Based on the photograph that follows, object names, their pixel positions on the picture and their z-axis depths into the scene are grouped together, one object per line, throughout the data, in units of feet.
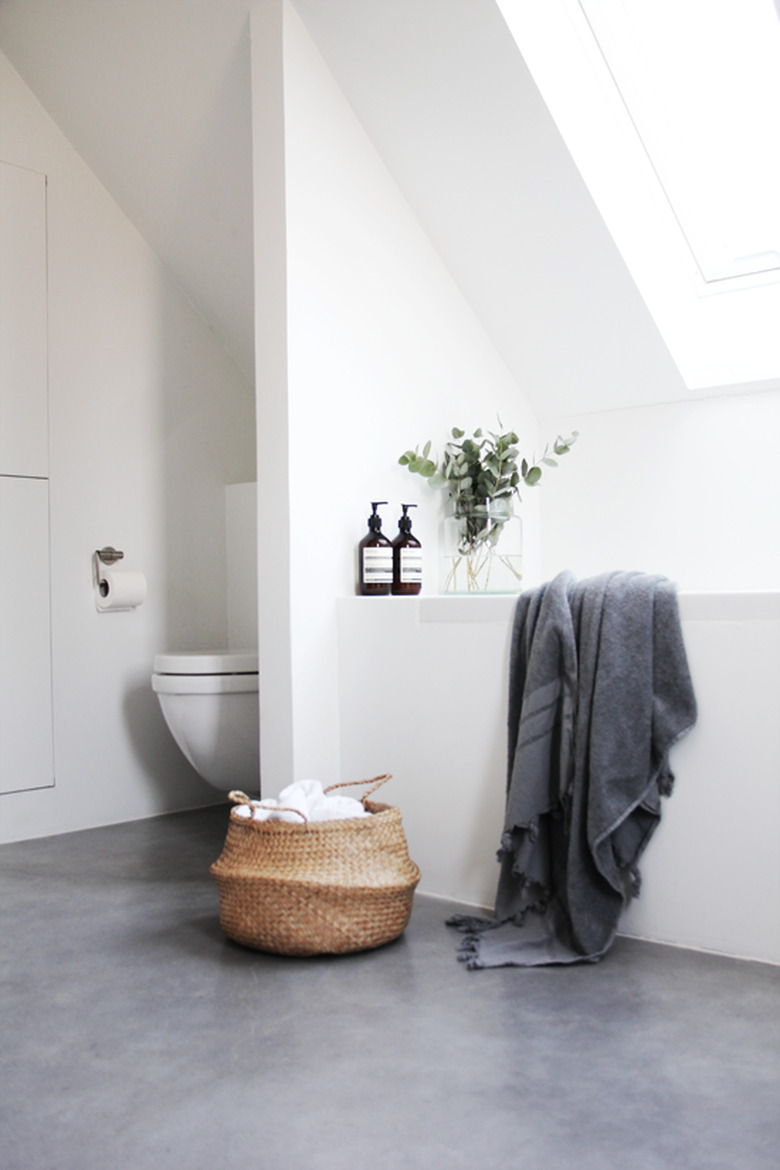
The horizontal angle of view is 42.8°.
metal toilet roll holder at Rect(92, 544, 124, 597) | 9.76
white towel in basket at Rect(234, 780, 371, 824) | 6.16
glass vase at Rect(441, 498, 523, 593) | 8.89
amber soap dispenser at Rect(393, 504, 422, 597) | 8.03
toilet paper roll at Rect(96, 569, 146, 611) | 9.63
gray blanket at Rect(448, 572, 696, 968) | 5.88
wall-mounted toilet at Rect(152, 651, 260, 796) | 8.62
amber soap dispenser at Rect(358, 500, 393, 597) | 7.77
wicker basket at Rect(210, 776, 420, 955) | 5.83
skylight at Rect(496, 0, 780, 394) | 7.81
